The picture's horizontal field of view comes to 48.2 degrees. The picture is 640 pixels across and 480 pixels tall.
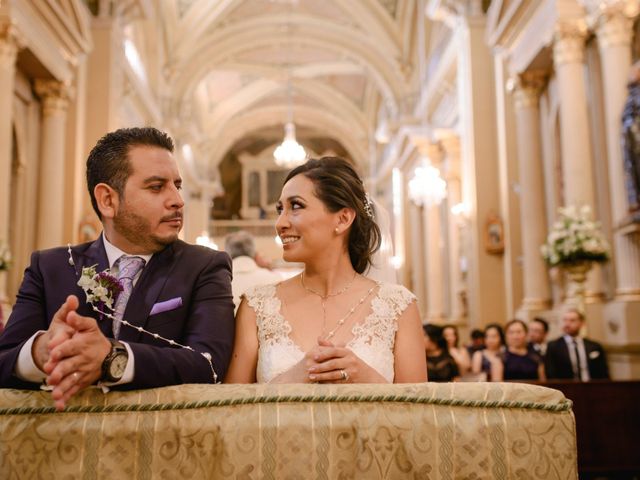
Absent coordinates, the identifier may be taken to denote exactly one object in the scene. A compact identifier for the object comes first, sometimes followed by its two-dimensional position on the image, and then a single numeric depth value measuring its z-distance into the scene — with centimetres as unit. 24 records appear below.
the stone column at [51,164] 1022
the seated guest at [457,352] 792
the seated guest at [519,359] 689
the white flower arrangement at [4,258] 735
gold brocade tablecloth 160
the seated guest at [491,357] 700
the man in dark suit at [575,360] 667
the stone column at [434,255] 1590
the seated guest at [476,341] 905
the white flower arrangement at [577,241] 735
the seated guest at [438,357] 635
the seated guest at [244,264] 473
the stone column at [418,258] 1810
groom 197
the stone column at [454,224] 1384
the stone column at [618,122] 716
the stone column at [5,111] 802
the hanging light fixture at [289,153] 1648
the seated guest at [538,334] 763
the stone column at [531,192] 973
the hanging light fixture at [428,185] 1251
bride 240
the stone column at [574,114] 805
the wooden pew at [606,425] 564
